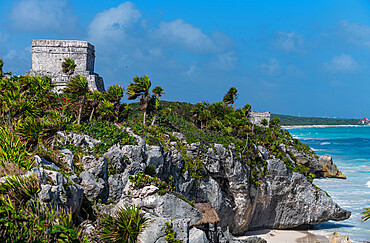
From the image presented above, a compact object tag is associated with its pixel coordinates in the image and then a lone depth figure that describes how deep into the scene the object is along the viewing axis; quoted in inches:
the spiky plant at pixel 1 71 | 1018.7
